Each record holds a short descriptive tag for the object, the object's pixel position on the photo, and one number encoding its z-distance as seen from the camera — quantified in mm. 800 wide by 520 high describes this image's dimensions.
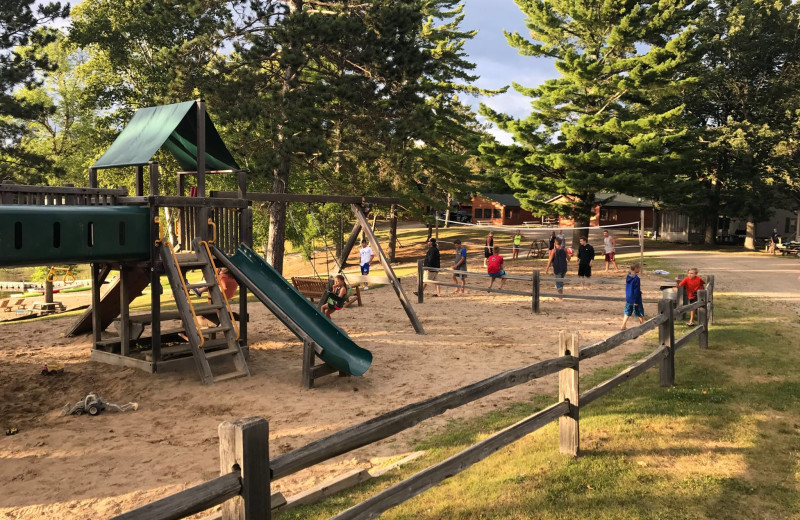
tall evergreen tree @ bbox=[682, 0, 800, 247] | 32812
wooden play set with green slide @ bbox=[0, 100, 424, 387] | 8625
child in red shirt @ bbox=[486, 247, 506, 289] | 17677
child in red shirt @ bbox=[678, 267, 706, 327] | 12078
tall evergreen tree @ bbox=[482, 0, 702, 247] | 25453
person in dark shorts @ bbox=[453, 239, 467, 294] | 19023
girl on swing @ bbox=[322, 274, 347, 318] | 12953
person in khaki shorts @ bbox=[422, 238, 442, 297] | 18375
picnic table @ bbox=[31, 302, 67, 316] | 17500
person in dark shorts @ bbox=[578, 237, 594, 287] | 18922
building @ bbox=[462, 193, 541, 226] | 60469
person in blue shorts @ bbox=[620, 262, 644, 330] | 12172
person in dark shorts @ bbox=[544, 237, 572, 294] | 17172
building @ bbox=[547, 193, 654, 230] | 50038
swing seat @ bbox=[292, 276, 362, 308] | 15641
